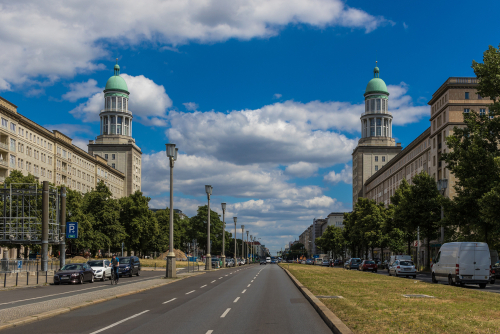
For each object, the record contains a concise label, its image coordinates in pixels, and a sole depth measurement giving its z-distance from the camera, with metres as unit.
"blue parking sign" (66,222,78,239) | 45.28
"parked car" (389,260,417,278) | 43.50
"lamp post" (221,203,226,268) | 67.75
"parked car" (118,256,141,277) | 41.62
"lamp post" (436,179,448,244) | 48.31
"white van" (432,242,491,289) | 27.35
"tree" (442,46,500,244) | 37.03
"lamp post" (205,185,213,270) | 53.62
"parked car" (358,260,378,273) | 58.81
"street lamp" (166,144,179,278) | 35.41
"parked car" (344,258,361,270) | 69.88
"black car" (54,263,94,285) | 31.50
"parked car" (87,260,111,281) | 36.72
